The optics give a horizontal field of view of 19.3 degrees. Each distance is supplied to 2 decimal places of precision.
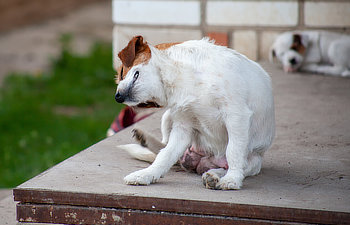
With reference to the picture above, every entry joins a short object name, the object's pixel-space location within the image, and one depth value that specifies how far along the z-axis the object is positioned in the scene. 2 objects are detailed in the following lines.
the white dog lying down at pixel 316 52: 8.88
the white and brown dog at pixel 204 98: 4.42
